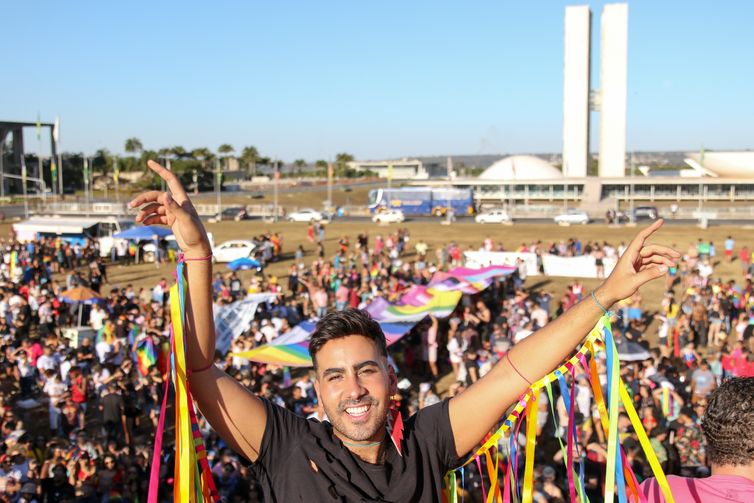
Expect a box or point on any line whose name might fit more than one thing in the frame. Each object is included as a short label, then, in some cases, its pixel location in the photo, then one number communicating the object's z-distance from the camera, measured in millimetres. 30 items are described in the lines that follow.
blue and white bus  55531
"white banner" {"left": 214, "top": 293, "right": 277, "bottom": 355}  14219
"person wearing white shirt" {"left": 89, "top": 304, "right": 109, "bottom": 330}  16078
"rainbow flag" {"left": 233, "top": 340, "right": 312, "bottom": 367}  10836
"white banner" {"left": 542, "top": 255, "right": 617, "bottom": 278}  24859
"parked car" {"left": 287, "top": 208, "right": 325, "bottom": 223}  49794
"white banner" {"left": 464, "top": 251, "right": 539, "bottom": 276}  24500
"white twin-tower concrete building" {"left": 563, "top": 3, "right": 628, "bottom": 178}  71000
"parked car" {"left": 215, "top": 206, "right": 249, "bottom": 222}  52434
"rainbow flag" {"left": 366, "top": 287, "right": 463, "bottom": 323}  13125
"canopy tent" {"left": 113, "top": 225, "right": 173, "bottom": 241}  23844
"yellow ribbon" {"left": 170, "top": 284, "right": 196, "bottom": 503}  2322
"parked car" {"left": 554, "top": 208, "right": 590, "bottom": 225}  44906
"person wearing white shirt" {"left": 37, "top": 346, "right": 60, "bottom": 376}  12117
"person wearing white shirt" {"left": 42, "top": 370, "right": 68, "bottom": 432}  10922
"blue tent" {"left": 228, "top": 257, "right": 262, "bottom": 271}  23764
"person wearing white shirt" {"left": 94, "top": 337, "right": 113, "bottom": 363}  13320
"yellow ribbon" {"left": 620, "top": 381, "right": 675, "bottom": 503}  2162
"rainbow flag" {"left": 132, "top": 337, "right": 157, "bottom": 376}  12555
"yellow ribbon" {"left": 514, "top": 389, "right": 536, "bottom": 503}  2486
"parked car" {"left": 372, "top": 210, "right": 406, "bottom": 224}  48062
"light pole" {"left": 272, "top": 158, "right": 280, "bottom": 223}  49794
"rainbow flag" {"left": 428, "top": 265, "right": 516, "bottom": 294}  15141
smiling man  2273
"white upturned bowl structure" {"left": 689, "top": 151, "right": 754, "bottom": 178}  72812
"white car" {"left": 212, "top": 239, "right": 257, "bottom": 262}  29891
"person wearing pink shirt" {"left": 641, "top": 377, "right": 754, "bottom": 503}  2170
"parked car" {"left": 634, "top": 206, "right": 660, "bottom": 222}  47375
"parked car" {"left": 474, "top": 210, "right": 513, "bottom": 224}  46725
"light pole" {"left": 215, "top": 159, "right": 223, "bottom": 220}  52362
